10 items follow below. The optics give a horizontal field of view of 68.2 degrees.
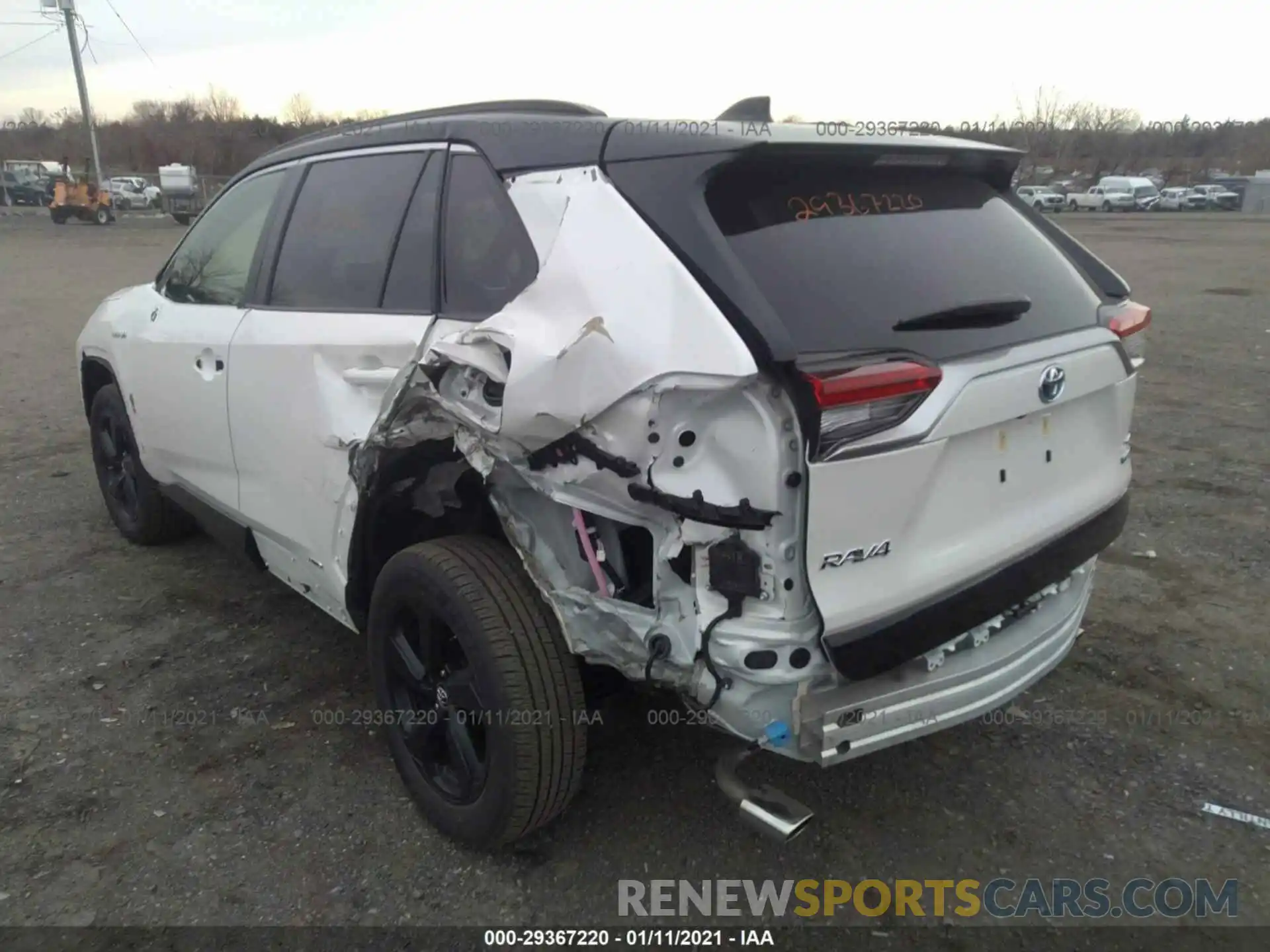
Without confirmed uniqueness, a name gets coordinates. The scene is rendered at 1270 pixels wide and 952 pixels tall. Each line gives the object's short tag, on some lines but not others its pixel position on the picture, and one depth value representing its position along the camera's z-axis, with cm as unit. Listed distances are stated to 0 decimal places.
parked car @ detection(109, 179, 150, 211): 4550
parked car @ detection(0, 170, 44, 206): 4428
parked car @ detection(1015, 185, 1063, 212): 4400
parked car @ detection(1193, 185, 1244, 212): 4622
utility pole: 3916
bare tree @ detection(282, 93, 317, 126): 4925
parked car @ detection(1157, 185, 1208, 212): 4697
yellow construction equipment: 3484
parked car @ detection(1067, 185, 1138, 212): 4603
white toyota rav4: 200
